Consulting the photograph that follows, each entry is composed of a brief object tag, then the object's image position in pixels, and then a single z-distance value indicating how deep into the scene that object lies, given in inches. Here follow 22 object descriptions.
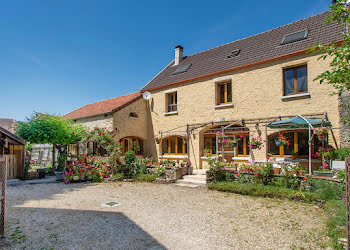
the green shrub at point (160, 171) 461.1
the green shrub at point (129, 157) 494.6
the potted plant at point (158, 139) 589.1
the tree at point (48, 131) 485.7
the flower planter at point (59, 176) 467.2
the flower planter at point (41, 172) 500.3
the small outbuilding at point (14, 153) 437.3
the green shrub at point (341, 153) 326.6
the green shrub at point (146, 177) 453.8
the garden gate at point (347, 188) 115.9
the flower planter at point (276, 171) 339.7
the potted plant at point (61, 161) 569.6
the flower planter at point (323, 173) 307.5
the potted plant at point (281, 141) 353.7
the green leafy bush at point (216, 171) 385.7
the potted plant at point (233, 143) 399.9
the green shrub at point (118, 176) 460.8
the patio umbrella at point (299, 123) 335.3
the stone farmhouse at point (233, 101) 402.9
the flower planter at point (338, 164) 306.9
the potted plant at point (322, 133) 310.7
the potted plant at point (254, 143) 386.0
